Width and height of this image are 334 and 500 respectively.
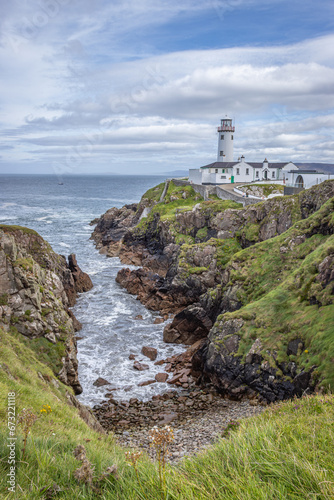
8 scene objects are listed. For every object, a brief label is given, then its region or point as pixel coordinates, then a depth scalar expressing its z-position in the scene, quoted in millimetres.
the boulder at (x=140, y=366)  29580
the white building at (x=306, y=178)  50156
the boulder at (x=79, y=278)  49594
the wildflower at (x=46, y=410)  11234
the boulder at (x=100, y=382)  27219
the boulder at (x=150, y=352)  31544
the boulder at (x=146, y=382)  27239
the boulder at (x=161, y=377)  27828
